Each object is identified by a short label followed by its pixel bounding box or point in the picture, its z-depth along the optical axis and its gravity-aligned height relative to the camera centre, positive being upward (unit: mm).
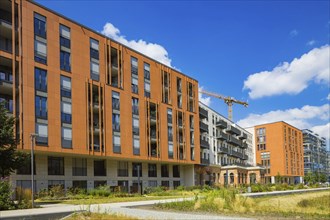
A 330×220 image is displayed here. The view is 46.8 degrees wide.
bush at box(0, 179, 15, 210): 24672 -2922
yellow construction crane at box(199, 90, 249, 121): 153100 +18662
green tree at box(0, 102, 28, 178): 27078 +280
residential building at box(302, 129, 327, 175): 174375 -3369
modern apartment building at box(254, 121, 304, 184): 125250 -1543
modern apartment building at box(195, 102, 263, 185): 77875 -827
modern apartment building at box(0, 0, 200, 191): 40438 +5905
